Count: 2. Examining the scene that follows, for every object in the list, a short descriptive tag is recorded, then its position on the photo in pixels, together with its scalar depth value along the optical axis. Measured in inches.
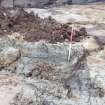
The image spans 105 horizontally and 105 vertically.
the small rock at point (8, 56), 319.3
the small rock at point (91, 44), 325.7
